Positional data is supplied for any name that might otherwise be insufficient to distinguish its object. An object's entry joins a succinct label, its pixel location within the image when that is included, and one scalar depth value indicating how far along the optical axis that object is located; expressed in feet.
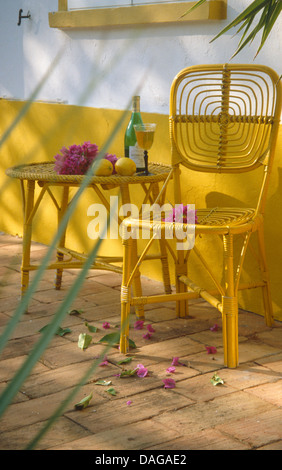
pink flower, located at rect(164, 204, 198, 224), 7.62
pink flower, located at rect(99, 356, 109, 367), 7.29
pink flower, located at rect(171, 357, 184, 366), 7.25
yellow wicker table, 7.99
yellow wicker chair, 7.12
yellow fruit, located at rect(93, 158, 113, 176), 8.16
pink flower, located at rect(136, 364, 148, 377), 7.00
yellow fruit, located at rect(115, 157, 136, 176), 8.23
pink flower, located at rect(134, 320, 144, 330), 8.52
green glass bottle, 8.60
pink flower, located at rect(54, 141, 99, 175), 8.24
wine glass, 8.32
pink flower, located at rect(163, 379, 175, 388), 6.71
